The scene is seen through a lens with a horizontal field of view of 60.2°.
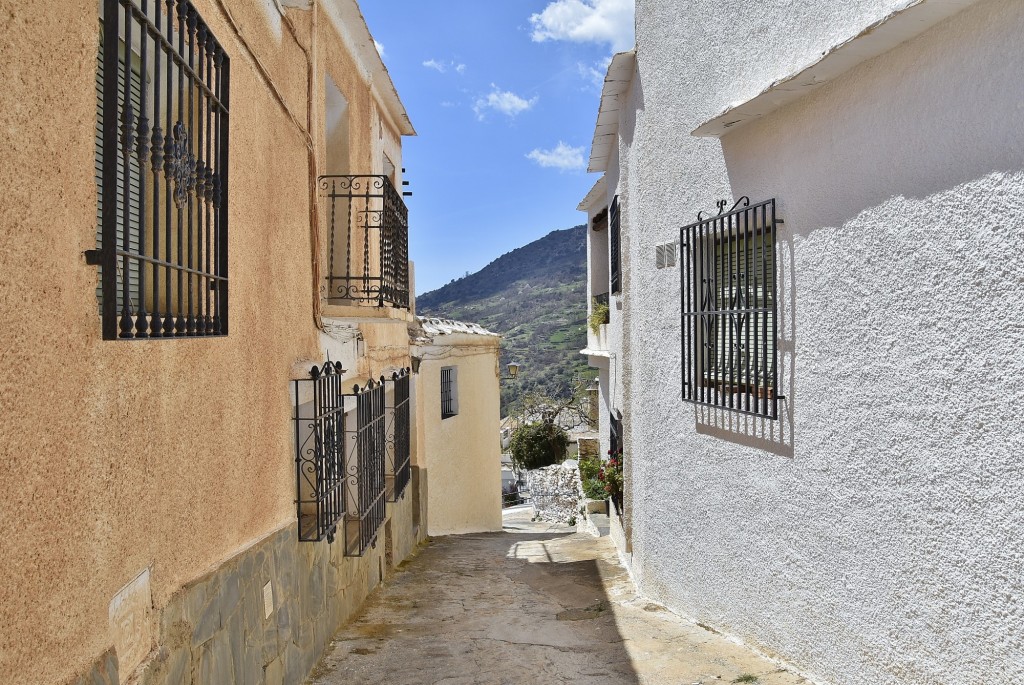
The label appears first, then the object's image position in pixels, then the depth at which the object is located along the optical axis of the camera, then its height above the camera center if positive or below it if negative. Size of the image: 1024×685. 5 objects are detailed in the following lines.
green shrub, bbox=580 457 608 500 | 13.79 -2.03
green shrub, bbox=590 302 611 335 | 12.79 +0.54
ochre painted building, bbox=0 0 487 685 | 2.56 +0.04
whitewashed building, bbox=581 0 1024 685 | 3.65 +0.12
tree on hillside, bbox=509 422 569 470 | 28.47 -2.95
